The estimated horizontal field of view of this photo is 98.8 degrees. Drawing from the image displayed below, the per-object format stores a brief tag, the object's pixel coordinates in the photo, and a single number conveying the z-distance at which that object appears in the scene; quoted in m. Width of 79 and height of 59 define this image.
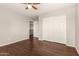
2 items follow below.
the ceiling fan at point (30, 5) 2.35
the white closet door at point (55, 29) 2.49
